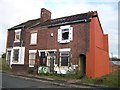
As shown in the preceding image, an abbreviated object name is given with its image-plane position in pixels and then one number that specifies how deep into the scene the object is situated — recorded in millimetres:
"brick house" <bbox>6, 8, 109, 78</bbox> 10172
